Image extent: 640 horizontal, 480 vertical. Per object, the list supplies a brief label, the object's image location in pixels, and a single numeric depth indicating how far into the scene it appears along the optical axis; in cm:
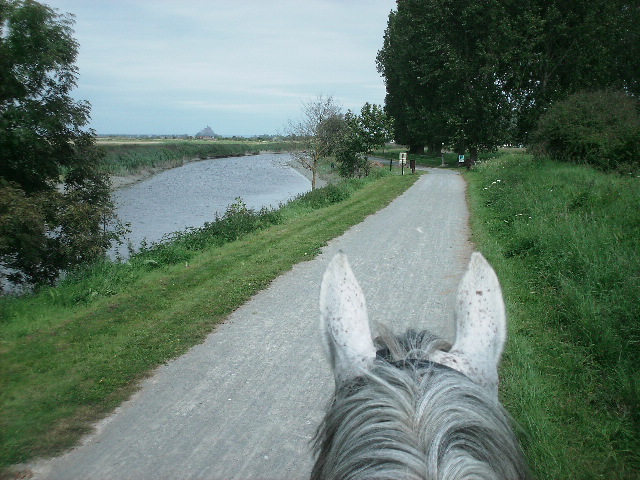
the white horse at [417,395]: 113
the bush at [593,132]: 1554
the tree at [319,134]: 2772
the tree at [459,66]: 3338
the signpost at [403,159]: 2978
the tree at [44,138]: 1133
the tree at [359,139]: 2819
